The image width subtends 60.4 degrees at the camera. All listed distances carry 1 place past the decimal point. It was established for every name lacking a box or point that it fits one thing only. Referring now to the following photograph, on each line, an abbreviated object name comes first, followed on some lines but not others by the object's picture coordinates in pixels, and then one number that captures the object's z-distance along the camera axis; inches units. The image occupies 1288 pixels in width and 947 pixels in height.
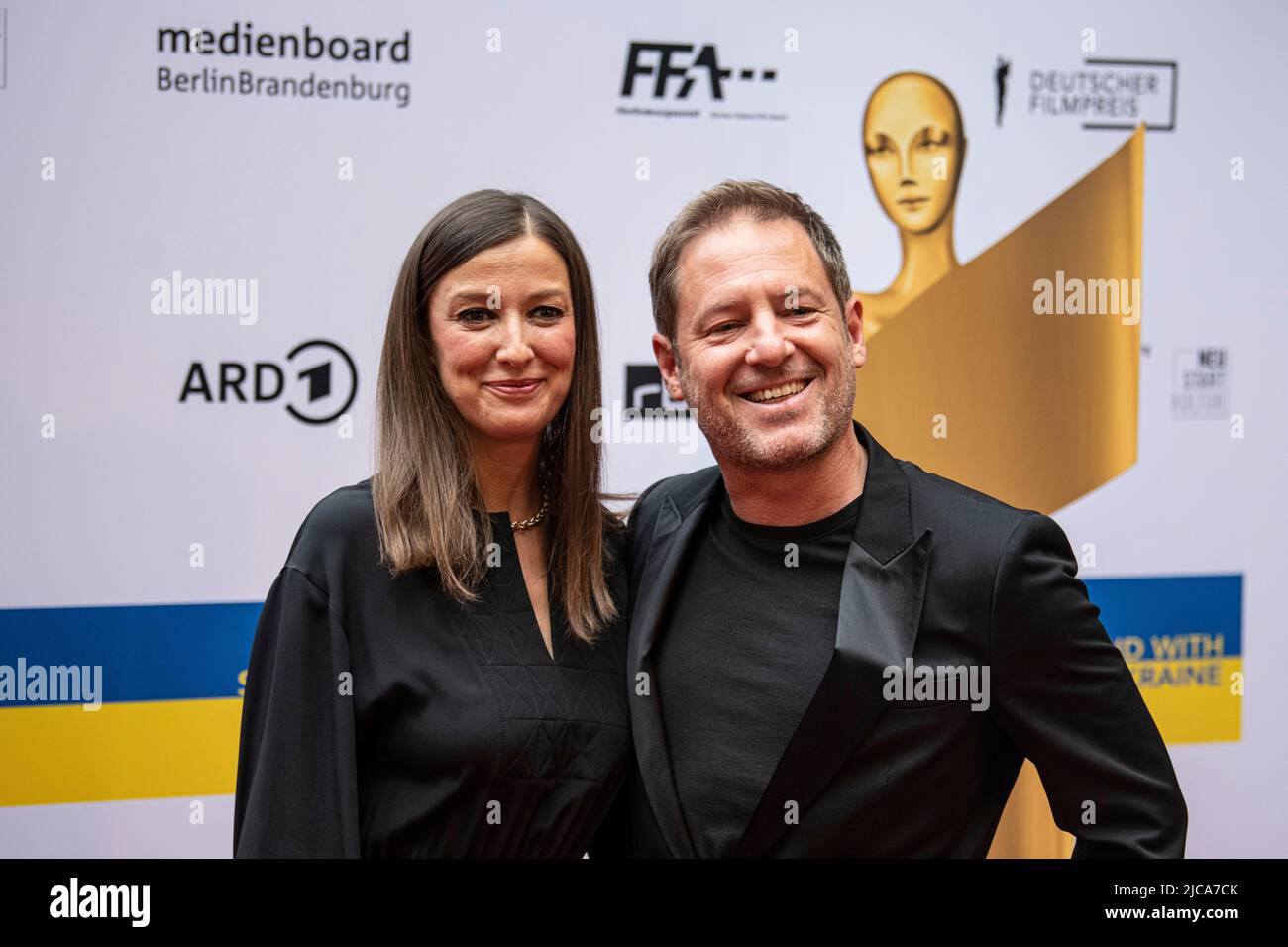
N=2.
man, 62.2
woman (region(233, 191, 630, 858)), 65.3
